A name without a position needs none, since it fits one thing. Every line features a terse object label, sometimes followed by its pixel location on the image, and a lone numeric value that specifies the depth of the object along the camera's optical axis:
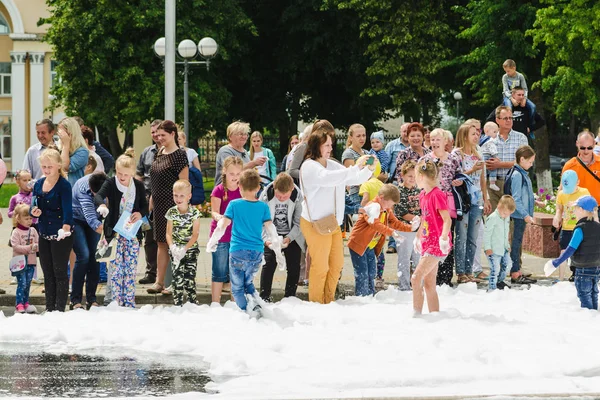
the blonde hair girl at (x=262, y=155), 14.93
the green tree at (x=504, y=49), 38.56
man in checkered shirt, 15.27
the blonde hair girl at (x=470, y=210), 14.21
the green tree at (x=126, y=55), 41.66
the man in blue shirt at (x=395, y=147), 15.45
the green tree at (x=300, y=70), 44.38
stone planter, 17.33
